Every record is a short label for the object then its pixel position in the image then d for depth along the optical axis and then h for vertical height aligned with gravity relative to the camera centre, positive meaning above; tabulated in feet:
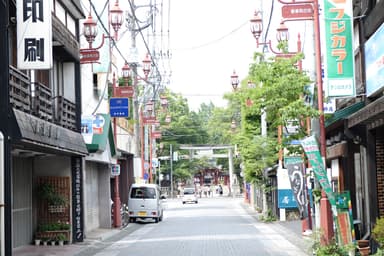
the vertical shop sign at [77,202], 82.58 -2.98
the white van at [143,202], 126.08 -4.85
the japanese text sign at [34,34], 53.98 +11.28
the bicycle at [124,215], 116.76 -6.85
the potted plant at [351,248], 51.52 -5.82
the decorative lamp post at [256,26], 77.20 +16.35
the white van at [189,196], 245.65 -7.75
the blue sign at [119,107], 105.40 +10.53
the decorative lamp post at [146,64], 122.52 +19.80
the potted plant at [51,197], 81.25 -2.27
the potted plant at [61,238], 79.82 -7.01
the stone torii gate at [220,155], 305.32 +9.10
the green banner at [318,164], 55.21 +0.54
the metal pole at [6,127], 51.26 +3.85
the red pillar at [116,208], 111.14 -5.18
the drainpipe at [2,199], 49.44 -1.43
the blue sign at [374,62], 50.75 +8.24
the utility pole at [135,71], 128.67 +19.44
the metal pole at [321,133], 57.26 +3.21
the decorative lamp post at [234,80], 98.94 +13.32
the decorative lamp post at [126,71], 112.87 +17.08
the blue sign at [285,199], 115.14 -4.55
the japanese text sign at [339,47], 57.62 +10.28
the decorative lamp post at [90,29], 76.43 +16.40
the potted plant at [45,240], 80.15 -7.19
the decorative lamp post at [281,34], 73.72 +14.68
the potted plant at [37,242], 80.02 -7.37
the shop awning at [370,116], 45.80 +3.86
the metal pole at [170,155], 309.01 +8.49
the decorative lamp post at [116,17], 85.20 +19.62
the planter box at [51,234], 80.74 -6.56
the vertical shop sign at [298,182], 79.36 -1.22
